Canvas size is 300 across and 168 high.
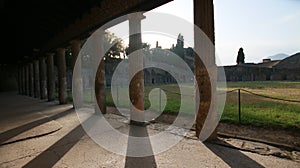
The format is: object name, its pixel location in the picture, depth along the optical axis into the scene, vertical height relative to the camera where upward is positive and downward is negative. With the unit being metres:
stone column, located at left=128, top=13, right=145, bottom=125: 5.92 +0.33
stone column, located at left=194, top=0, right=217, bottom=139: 4.22 +0.44
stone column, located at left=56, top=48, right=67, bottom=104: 11.13 +0.83
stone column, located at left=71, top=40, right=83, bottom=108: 9.54 +0.17
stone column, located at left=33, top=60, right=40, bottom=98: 16.89 +0.38
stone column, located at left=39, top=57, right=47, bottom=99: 14.95 +0.50
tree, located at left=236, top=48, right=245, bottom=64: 51.71 +6.11
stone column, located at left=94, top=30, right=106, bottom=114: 7.73 -0.22
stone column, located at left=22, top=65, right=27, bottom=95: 21.44 +0.59
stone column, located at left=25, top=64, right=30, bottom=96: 20.47 +0.50
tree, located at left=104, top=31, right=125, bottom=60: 35.19 +7.11
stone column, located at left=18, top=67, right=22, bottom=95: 24.03 +0.40
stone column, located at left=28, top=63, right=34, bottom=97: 18.62 +0.24
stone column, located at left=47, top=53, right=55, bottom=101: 13.16 +0.75
